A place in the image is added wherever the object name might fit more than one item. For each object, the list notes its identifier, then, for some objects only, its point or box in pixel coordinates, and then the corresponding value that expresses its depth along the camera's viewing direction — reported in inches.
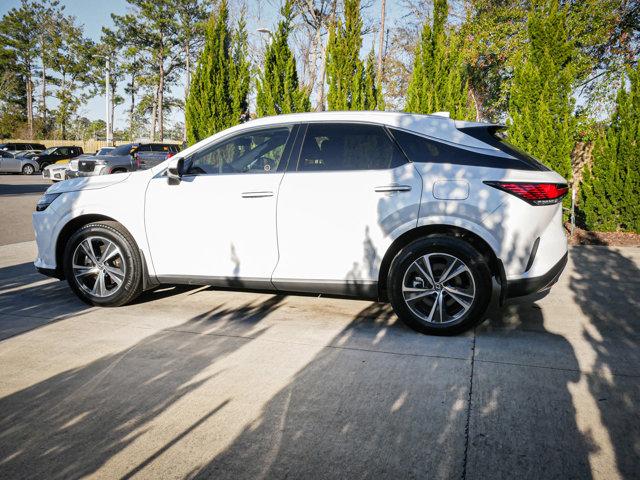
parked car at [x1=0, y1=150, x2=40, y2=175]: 1346.8
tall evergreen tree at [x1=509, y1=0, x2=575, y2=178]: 352.2
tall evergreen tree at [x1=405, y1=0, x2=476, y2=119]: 416.2
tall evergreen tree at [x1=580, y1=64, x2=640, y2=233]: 350.3
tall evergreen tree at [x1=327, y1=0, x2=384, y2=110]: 458.0
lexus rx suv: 156.8
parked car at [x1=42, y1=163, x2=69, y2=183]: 978.1
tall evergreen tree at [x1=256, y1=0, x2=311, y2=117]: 468.1
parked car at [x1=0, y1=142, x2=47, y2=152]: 1582.9
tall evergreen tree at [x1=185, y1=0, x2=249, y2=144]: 479.2
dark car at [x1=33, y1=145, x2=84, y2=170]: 1456.7
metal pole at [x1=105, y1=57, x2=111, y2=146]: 1468.5
